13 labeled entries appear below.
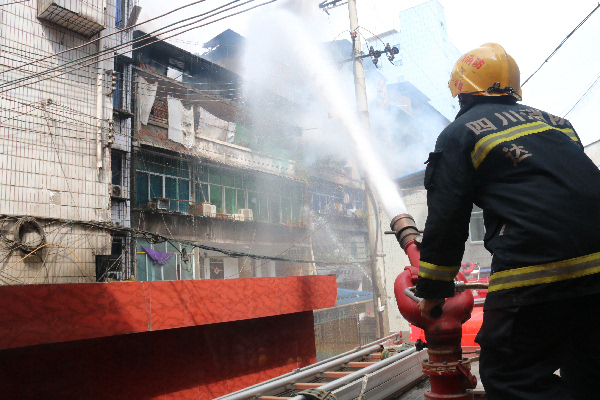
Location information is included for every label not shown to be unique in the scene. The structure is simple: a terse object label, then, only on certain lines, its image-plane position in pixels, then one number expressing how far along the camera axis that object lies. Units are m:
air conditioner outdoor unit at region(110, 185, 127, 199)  16.16
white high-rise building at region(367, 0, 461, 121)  55.62
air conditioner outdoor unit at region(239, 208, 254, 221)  23.55
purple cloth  18.00
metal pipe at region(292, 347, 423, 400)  2.99
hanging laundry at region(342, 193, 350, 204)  33.75
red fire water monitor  2.58
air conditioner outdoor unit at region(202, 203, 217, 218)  20.94
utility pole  13.12
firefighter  1.68
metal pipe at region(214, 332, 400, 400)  3.39
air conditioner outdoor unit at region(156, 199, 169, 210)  18.55
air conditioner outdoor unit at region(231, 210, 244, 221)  22.94
